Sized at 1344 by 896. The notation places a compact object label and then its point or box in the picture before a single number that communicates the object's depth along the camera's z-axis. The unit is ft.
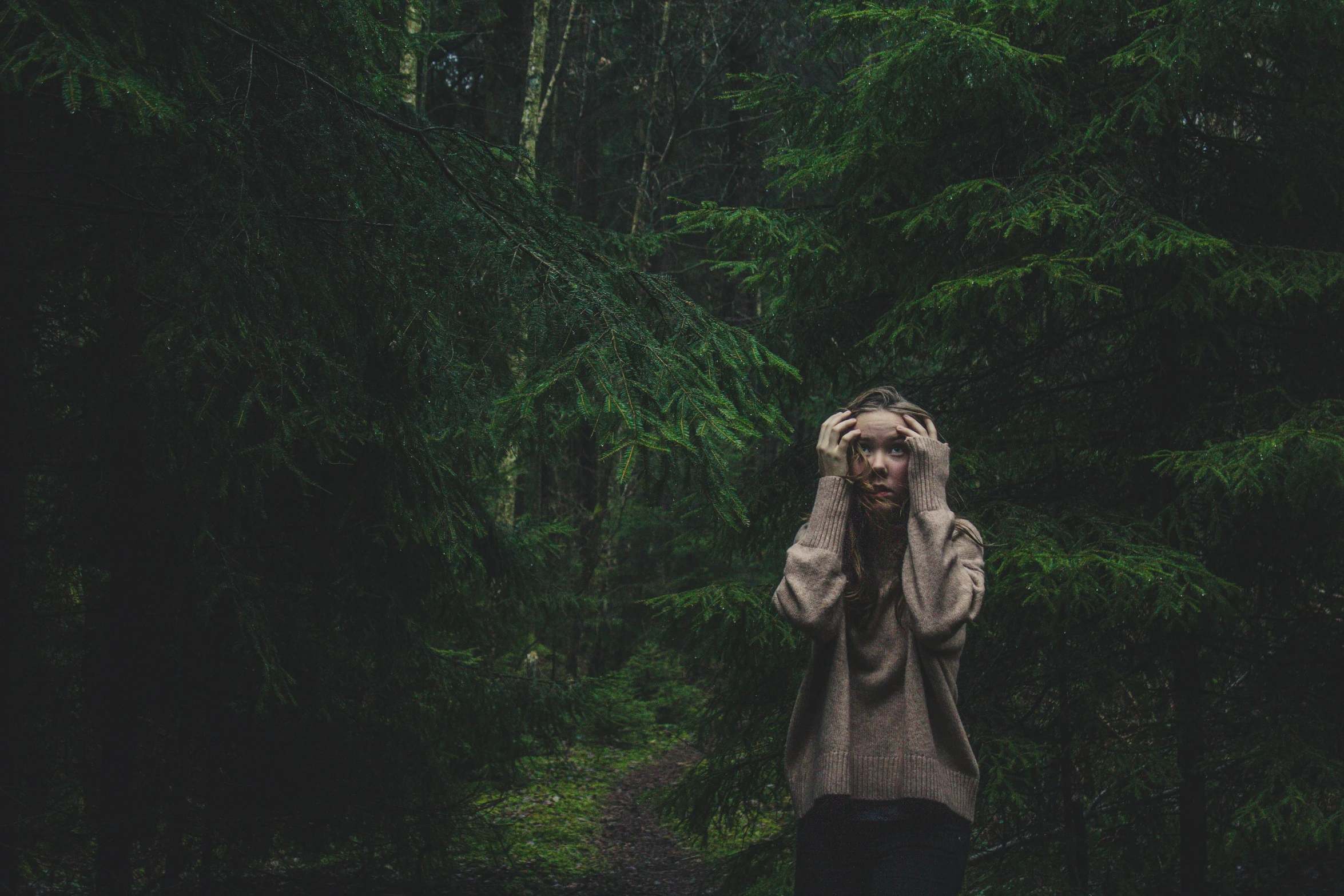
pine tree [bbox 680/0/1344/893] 14.51
